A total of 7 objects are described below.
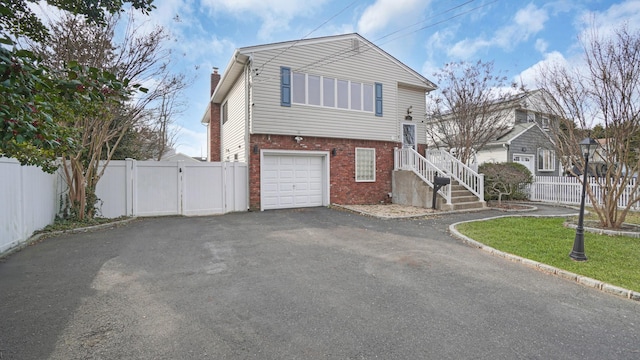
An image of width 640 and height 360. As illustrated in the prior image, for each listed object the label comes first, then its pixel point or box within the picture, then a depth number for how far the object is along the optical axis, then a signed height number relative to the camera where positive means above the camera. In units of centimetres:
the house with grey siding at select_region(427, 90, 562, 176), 1867 +174
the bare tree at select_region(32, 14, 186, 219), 791 +325
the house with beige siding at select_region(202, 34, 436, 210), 1133 +241
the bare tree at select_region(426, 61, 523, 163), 1412 +362
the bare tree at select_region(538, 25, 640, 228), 695 +185
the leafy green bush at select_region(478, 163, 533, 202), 1285 -20
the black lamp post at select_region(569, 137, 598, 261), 525 -124
